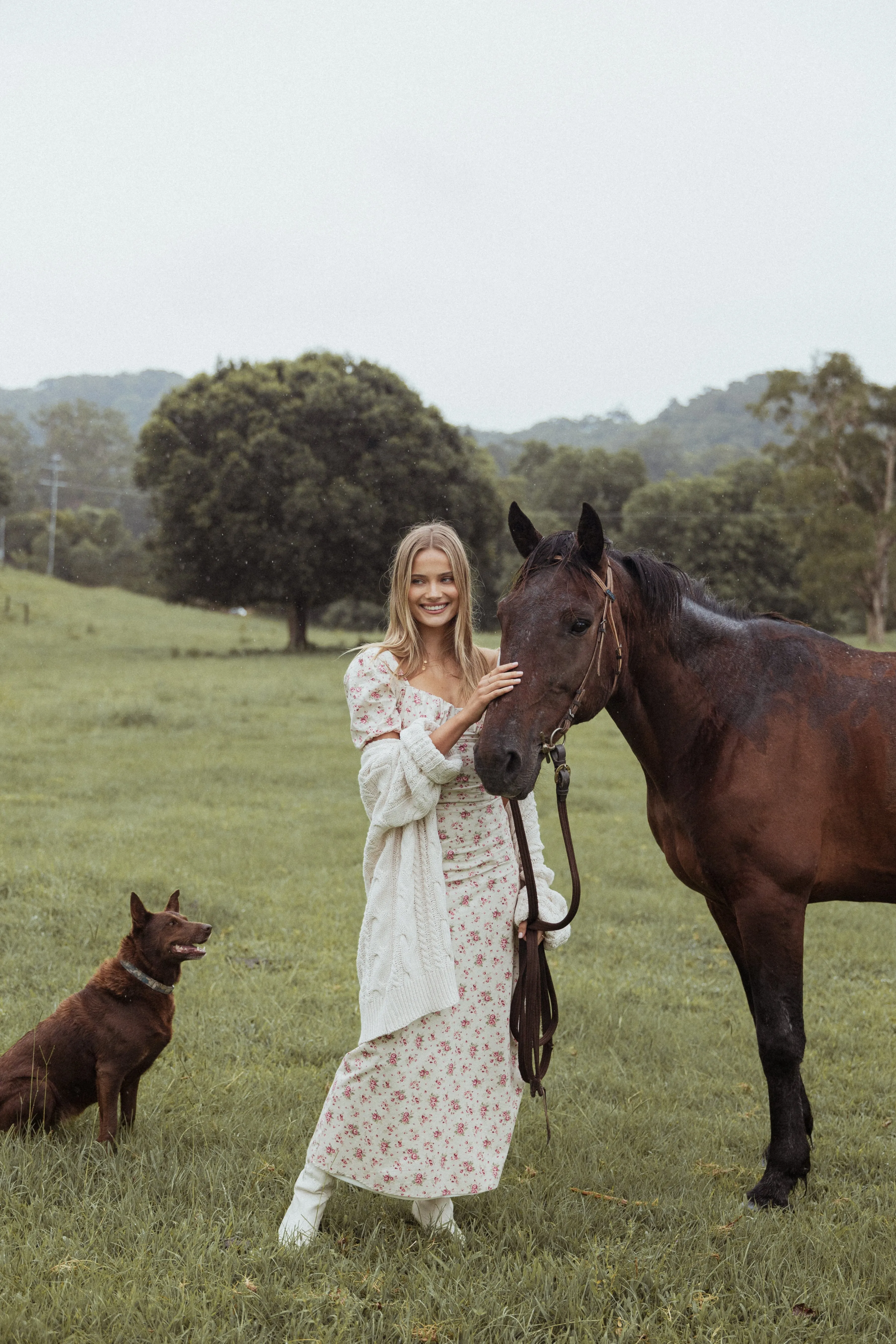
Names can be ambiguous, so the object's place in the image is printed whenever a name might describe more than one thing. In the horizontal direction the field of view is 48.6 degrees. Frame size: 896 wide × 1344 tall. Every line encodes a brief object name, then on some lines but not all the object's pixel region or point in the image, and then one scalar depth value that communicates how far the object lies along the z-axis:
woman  3.13
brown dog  3.71
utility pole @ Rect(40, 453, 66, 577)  55.03
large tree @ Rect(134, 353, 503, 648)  29.56
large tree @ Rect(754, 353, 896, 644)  36.50
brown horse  3.56
